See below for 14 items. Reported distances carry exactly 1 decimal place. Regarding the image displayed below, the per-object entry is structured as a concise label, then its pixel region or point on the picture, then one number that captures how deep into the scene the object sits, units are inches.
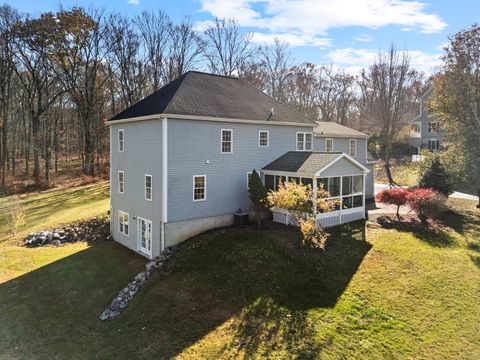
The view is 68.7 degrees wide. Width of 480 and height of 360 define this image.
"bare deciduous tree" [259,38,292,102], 1769.2
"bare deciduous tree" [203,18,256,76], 1619.1
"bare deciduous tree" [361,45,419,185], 1359.5
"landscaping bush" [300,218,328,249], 559.2
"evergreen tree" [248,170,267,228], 677.3
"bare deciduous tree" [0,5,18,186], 1272.1
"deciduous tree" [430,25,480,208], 872.3
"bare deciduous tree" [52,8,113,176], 1354.6
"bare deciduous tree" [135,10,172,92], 1582.2
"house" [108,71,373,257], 632.4
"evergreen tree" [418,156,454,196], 876.6
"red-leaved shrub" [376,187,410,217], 764.6
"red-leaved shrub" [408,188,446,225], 711.7
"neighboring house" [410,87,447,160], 1717.5
